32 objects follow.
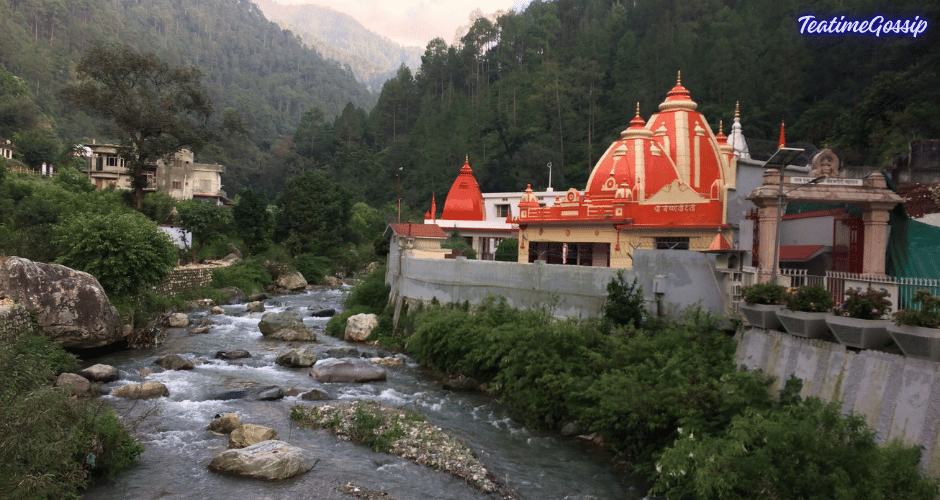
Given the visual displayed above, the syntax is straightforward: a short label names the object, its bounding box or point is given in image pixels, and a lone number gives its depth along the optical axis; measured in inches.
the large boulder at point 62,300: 847.1
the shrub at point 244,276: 1738.4
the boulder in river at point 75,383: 713.6
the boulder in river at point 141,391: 733.9
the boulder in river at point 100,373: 788.0
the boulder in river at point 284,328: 1127.6
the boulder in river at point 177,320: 1243.8
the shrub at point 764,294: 550.3
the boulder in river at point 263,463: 529.7
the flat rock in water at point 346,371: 845.8
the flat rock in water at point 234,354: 967.0
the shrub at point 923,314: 415.8
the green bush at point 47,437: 383.6
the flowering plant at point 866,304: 455.5
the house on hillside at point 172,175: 2672.2
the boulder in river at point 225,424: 633.6
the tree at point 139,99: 1740.9
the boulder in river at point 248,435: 591.8
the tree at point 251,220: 2143.2
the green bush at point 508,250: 1321.6
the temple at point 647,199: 1026.1
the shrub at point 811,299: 501.7
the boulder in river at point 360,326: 1130.7
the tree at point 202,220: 1983.3
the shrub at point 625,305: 700.0
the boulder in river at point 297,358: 927.7
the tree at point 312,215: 2237.9
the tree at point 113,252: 1064.2
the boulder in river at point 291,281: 1910.7
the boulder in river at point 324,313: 1422.0
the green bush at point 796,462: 382.9
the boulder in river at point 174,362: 891.4
